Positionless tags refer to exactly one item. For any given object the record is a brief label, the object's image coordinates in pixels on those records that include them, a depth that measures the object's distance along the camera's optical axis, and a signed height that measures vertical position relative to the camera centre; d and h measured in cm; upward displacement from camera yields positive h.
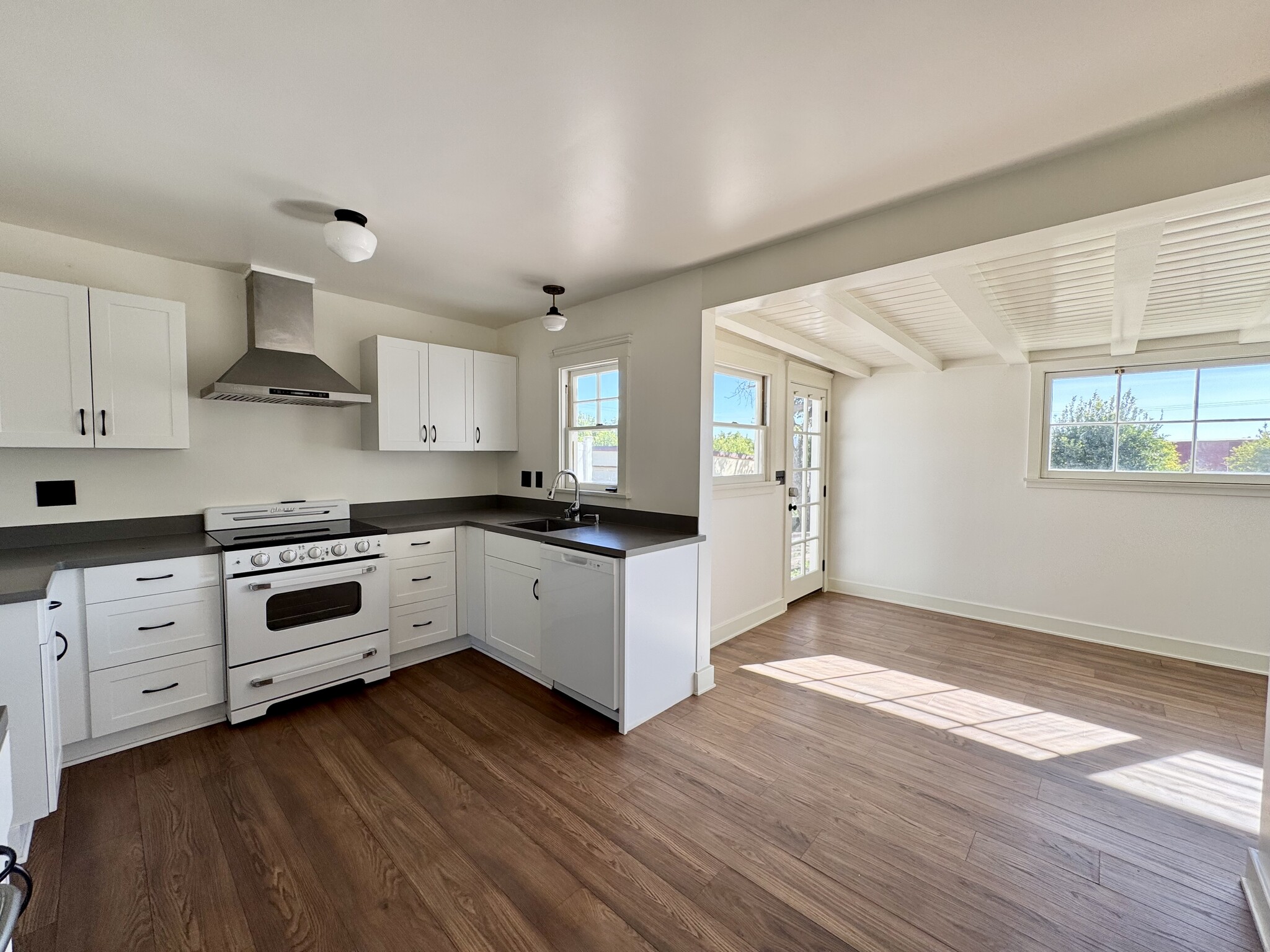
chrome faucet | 343 -33
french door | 472 -34
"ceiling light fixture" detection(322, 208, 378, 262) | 210 +96
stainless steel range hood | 279 +62
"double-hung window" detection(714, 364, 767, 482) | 384 +27
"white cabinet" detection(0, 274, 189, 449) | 225 +45
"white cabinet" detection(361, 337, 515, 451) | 342 +47
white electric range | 256 -82
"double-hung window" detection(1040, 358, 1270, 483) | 350 +28
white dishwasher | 255 -91
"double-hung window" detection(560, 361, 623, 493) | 354 +26
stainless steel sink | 344 -48
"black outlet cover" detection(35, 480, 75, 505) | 252 -18
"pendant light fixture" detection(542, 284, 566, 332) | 301 +85
